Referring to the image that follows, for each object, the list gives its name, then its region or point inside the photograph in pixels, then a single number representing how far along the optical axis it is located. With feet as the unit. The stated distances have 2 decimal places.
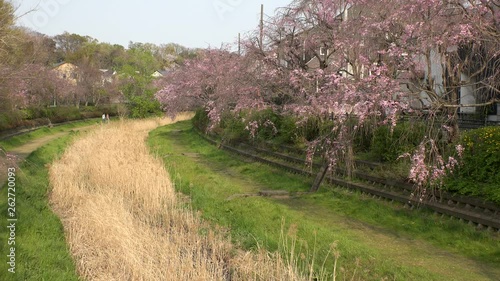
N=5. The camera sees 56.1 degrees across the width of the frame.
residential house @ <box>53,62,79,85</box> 225.56
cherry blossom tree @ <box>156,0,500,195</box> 33.55
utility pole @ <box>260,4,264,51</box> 60.59
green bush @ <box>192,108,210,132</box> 117.86
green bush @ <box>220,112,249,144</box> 86.99
